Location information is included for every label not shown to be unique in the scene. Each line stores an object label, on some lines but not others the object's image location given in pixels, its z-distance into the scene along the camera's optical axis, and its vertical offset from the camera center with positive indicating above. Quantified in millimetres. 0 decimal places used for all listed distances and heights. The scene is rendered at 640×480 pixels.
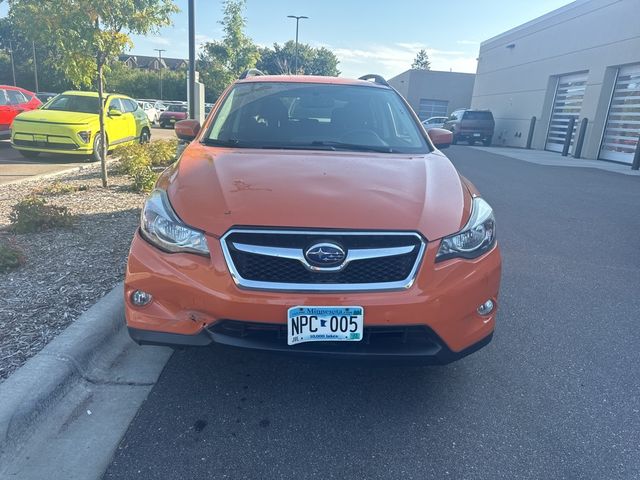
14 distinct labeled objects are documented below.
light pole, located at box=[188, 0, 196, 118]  9453 +550
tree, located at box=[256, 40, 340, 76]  56281 +4776
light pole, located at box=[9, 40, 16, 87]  49819 +884
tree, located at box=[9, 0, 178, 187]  6426 +701
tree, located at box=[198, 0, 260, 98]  20625 +1625
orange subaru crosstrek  2238 -769
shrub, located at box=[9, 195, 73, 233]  4789 -1351
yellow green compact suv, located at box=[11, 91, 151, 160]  10078 -981
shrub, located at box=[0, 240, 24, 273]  3788 -1386
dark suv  24750 -757
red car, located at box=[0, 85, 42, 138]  12258 -755
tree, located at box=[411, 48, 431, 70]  102062 +8911
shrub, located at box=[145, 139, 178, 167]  9555 -1282
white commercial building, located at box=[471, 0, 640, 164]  17734 +1651
